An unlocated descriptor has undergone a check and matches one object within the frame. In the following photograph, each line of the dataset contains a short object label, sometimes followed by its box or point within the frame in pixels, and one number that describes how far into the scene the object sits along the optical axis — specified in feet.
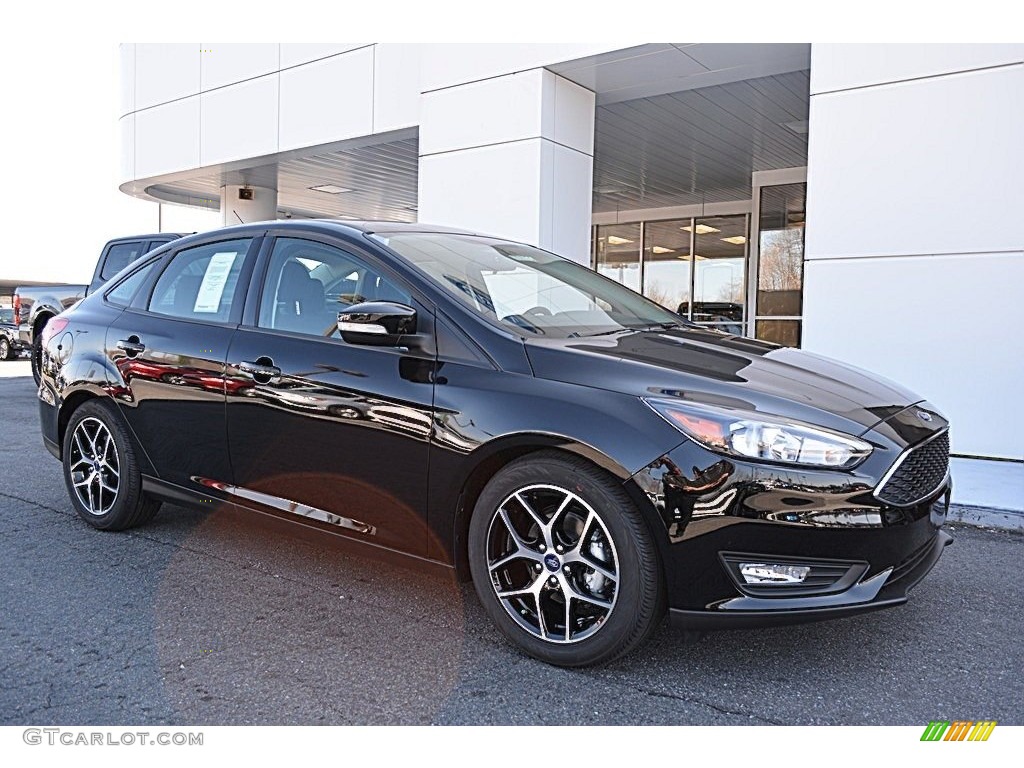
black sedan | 8.81
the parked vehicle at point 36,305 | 38.96
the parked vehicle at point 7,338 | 72.40
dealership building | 19.74
